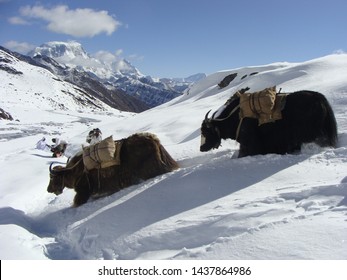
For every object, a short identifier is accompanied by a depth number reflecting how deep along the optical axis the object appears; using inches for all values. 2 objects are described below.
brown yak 210.4
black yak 191.8
